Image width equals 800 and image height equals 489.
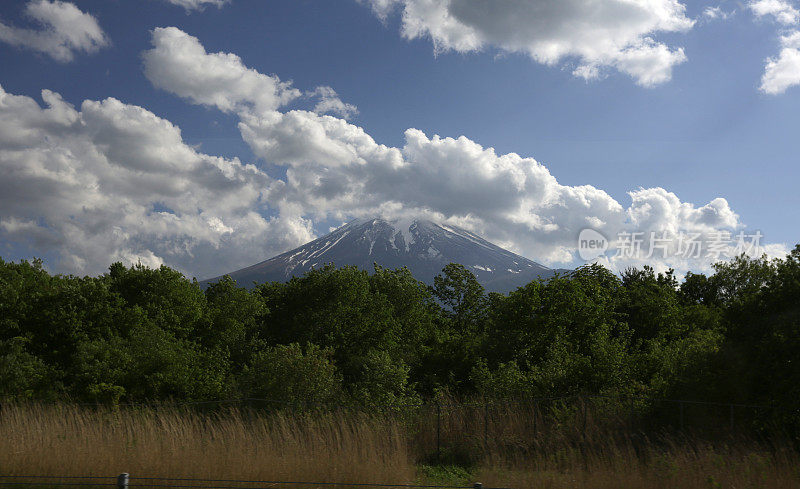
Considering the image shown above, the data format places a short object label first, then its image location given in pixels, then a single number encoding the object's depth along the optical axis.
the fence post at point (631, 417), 9.96
